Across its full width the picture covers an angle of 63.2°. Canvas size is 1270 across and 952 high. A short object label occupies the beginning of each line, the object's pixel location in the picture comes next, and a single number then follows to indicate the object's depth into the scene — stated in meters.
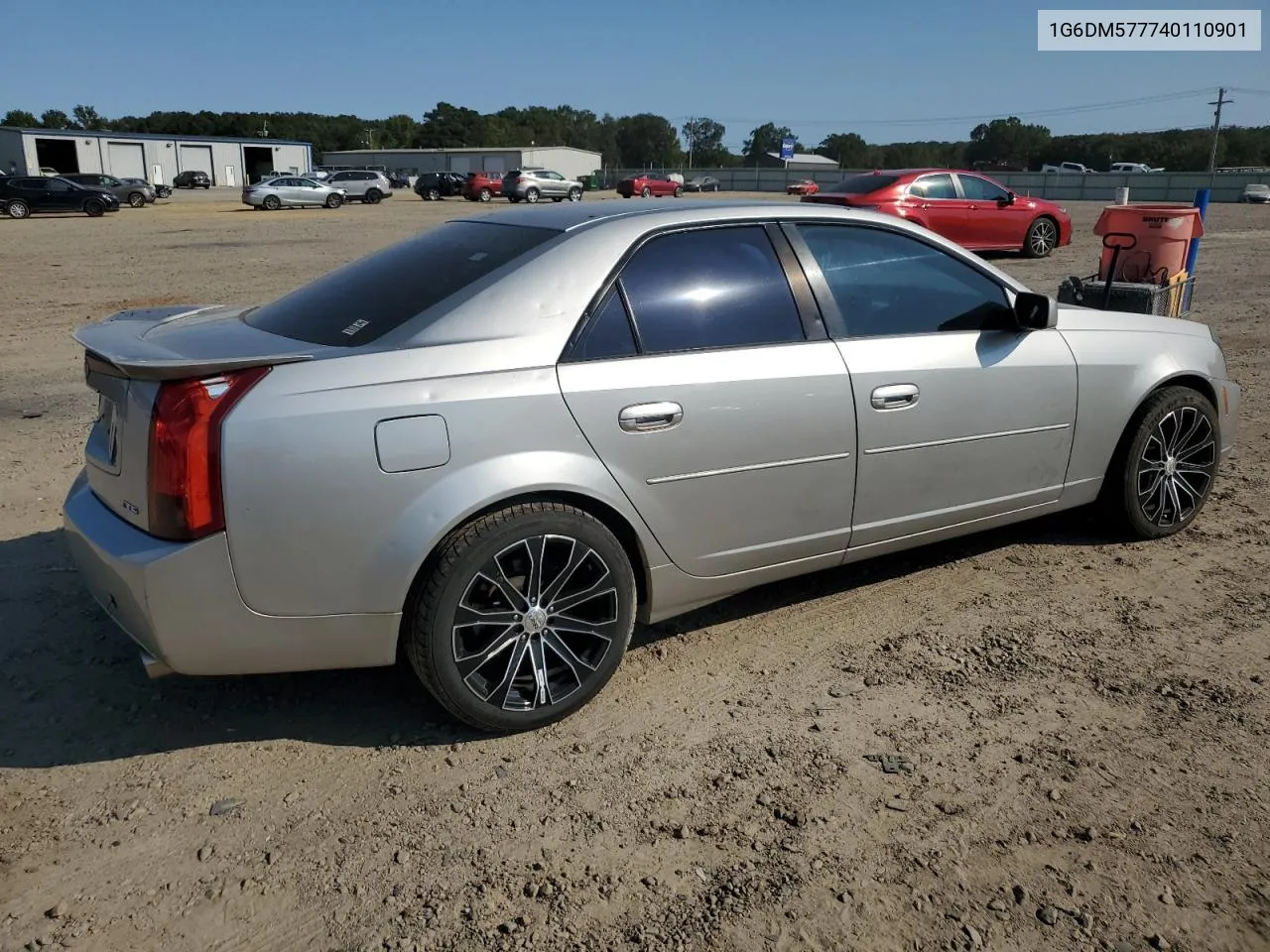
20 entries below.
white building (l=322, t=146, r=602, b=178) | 90.75
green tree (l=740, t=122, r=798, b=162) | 143.50
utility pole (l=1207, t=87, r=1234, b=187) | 83.52
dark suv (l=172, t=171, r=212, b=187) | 73.62
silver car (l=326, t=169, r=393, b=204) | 49.56
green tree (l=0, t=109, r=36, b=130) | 118.19
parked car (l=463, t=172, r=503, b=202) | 50.56
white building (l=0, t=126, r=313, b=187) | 72.44
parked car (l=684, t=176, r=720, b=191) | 71.62
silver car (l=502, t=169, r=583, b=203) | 47.88
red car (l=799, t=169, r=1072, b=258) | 17.12
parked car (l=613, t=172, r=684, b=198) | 53.03
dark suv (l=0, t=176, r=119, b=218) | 35.84
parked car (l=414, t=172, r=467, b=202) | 55.09
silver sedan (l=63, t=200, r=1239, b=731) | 2.84
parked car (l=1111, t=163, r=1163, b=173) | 68.12
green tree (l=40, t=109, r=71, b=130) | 130.26
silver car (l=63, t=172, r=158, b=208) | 39.88
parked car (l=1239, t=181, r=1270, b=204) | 48.88
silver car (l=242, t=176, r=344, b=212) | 42.34
